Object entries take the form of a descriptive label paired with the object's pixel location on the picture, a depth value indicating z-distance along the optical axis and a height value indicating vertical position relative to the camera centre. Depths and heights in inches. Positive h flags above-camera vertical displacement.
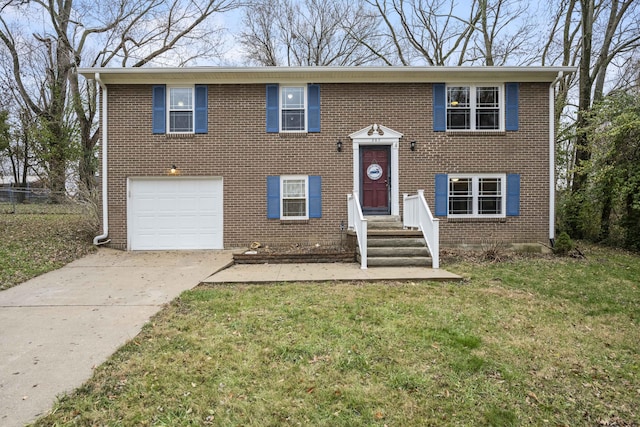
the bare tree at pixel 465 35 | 665.0 +364.0
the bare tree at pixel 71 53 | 679.1 +336.1
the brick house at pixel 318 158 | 377.7 +58.6
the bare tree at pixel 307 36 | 789.2 +405.9
